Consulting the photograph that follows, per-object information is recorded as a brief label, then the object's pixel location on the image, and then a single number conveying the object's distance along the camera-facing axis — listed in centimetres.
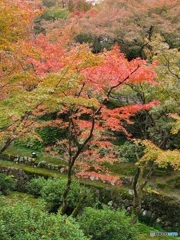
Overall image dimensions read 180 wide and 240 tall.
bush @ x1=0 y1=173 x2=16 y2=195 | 1294
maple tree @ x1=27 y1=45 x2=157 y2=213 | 719
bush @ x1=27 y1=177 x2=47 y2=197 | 1304
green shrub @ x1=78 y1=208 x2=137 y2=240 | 789
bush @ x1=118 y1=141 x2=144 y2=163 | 1417
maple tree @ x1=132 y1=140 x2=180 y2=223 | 763
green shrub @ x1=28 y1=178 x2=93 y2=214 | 1116
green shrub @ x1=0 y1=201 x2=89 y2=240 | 527
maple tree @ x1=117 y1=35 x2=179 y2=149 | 942
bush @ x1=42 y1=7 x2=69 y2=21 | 2641
